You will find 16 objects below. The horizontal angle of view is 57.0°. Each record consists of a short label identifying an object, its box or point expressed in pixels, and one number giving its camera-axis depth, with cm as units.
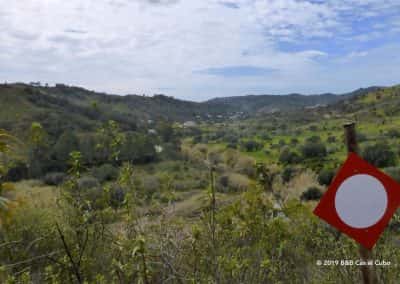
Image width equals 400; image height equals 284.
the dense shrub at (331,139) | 3462
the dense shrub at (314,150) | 2921
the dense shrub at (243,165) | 1920
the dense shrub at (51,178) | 2320
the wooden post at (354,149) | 226
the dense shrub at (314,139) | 3361
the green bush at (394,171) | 1610
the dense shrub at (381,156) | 2225
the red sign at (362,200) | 217
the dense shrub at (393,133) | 3142
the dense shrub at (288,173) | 2145
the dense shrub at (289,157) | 2840
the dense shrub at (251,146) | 3672
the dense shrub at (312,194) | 1811
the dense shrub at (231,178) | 1813
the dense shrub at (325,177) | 2061
